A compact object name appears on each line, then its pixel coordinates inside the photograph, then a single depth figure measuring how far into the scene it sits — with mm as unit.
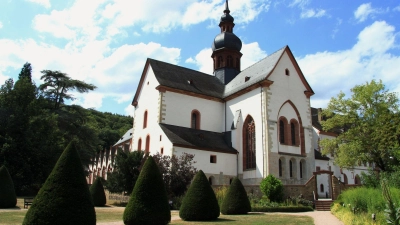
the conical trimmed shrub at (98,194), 27016
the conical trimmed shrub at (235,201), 19812
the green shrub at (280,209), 22914
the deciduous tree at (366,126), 26797
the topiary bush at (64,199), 10180
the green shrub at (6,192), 23047
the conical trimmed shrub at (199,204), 16406
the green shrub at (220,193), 24347
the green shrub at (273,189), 25156
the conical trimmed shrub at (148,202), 13344
